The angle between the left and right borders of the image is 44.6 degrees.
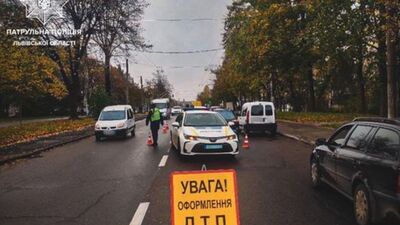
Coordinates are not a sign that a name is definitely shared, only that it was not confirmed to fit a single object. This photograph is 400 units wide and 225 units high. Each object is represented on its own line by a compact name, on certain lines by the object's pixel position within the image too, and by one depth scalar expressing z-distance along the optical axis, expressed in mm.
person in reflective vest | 19188
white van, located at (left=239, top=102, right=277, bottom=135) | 25859
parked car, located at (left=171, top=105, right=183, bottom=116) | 75938
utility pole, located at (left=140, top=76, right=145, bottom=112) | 86562
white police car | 13703
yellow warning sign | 4938
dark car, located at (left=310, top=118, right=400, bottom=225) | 5793
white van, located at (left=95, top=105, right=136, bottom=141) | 24391
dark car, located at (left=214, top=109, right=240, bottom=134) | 26017
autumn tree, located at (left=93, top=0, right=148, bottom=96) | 41781
